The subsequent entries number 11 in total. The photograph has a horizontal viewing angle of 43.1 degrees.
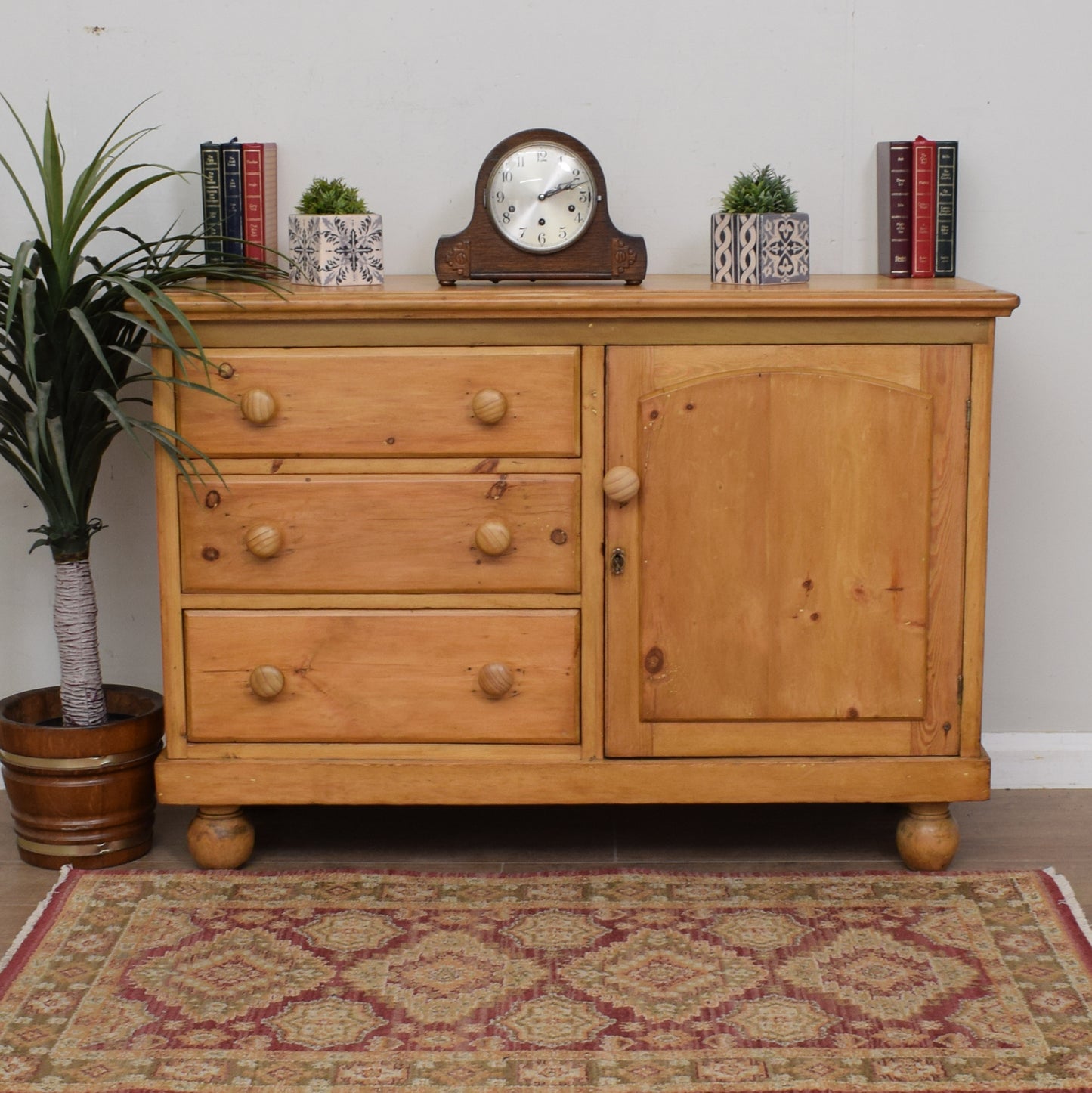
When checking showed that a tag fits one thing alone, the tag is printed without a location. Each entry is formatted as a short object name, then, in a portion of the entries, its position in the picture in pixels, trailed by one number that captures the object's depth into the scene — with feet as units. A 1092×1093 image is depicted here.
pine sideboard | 6.52
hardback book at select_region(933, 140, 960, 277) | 7.38
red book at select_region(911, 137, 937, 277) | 7.37
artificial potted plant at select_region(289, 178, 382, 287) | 6.95
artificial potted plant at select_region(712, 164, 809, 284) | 6.97
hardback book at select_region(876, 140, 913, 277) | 7.41
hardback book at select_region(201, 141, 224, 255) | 7.38
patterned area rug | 5.24
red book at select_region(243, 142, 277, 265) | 7.38
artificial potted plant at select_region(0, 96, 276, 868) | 6.61
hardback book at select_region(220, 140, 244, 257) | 7.36
